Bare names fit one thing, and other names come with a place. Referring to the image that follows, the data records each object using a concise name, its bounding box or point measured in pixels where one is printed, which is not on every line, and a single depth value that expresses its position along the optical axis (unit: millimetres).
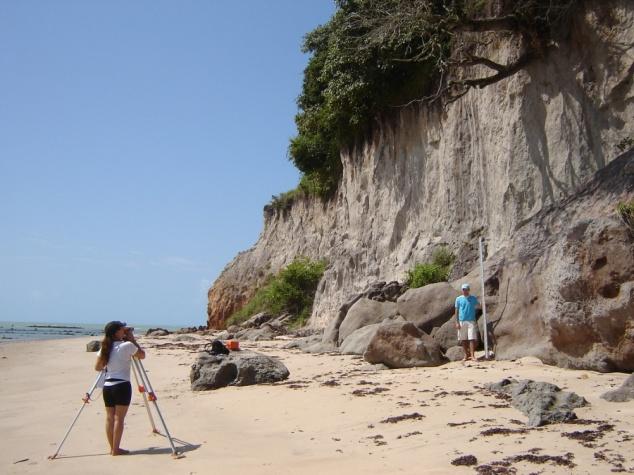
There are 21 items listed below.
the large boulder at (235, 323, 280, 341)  23881
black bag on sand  10066
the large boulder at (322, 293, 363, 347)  15127
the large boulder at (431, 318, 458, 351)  11500
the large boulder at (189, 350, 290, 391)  9508
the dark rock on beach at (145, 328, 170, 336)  33094
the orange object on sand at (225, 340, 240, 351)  10719
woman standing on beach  6129
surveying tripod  5831
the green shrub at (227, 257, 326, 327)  28469
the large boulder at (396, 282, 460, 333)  12242
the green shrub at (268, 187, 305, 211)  34875
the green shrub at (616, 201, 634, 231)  7684
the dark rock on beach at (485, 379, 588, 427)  5359
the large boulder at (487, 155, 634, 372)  7457
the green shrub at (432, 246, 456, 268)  18094
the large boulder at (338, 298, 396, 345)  14383
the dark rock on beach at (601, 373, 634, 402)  5758
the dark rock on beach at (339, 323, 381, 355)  12953
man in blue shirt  10406
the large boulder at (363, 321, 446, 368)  10039
